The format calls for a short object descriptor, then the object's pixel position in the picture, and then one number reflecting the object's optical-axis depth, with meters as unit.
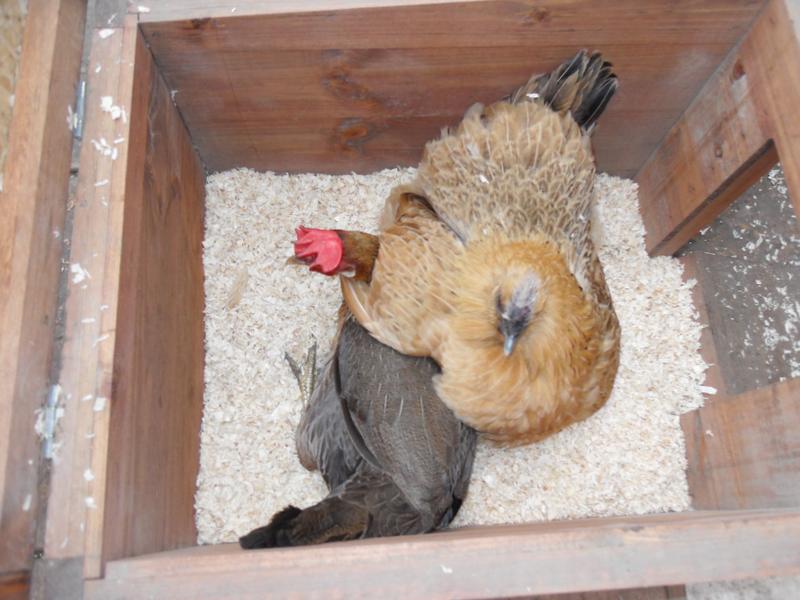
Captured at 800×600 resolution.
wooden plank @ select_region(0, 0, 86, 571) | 0.95
